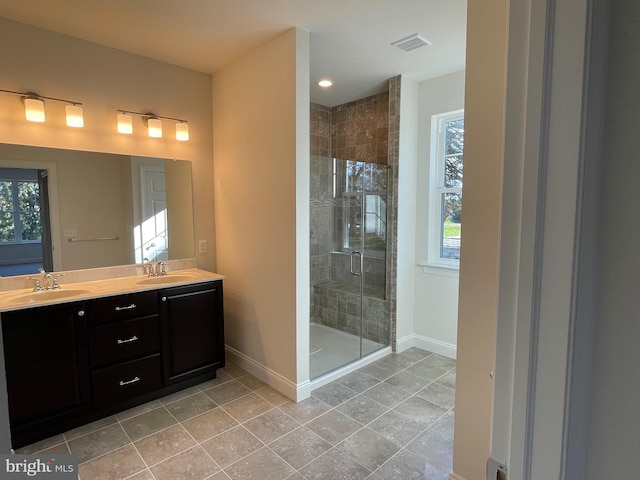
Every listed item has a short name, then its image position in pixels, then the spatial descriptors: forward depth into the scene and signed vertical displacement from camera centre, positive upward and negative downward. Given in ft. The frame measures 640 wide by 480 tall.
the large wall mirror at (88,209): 8.18 +0.11
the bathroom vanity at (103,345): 6.91 -3.05
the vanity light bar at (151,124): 9.32 +2.52
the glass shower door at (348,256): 12.03 -1.58
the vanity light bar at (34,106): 7.85 +2.49
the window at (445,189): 11.08 +0.77
